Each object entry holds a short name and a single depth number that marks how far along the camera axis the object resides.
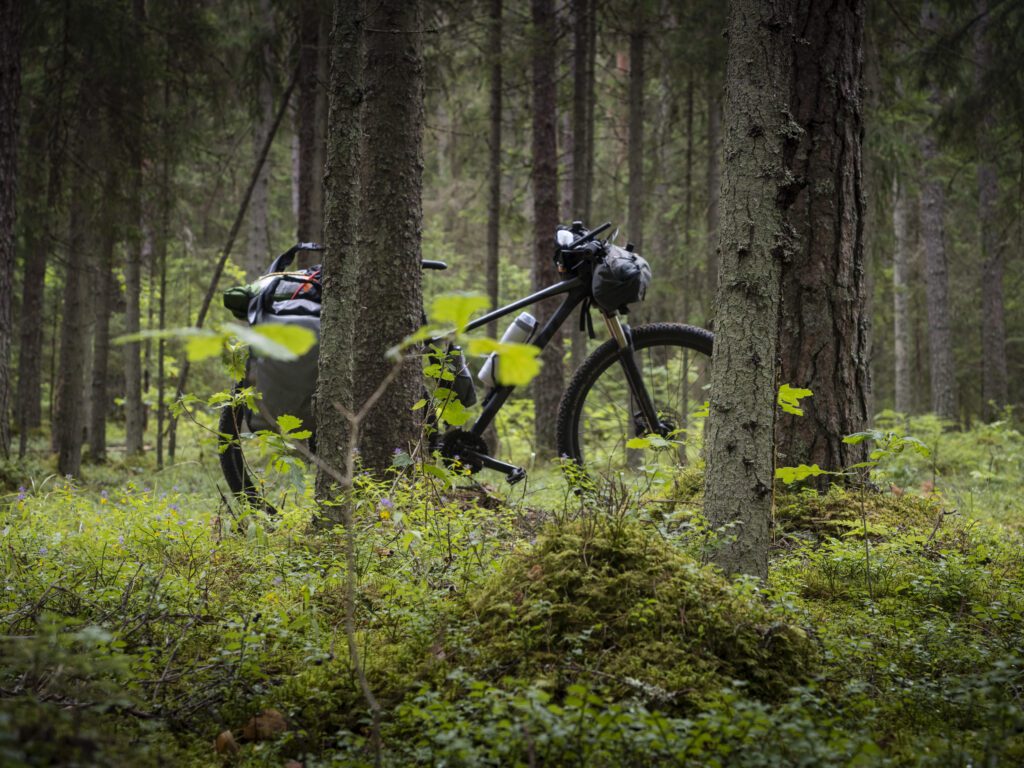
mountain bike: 4.84
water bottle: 4.73
